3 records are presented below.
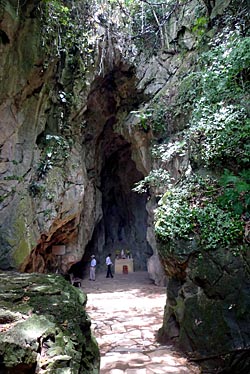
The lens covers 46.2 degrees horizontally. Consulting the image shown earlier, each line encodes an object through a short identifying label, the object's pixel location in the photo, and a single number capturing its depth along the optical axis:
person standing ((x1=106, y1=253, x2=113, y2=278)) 13.24
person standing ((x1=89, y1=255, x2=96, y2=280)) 12.53
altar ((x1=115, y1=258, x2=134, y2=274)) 14.52
